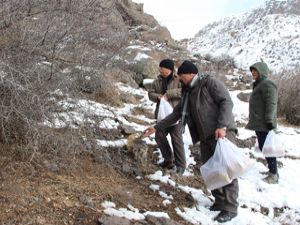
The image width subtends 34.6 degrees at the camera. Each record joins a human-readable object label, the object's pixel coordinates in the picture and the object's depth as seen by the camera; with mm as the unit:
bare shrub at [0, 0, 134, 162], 4379
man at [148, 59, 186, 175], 6078
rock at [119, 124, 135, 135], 6888
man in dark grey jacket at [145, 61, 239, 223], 4906
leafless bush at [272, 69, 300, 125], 11047
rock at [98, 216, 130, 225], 4312
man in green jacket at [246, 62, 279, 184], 6375
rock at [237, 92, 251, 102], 12586
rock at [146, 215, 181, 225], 4566
